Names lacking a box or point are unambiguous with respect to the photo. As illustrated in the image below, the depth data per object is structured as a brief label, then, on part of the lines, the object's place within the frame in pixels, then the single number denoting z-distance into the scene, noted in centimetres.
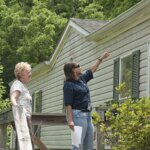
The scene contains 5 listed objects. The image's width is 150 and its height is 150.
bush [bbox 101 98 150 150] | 702
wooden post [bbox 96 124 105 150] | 850
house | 1196
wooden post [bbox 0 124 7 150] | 1024
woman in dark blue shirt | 644
